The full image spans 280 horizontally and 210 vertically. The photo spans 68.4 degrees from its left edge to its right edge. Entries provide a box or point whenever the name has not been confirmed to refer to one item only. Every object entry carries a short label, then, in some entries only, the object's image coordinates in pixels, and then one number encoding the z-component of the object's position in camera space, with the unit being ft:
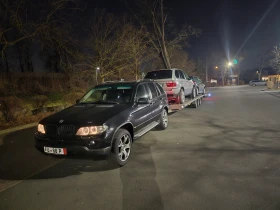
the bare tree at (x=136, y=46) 58.29
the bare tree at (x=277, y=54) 110.89
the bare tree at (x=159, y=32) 73.77
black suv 12.64
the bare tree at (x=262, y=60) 215.72
